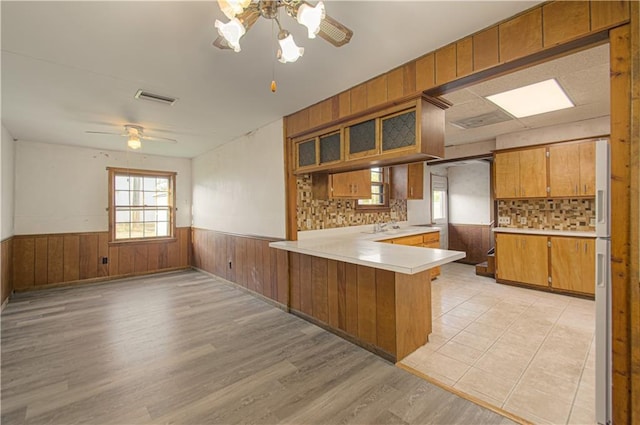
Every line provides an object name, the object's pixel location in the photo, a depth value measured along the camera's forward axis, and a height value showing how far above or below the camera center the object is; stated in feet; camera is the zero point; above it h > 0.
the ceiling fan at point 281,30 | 3.94 +2.84
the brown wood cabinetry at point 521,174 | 14.29 +2.01
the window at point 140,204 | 18.38 +0.58
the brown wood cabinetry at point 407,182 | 16.94 +1.85
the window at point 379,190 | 16.75 +1.36
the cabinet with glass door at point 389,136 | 7.47 +2.26
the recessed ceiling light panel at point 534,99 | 9.18 +4.07
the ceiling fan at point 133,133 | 12.51 +3.60
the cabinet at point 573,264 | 12.68 -2.40
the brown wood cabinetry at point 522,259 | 13.99 -2.40
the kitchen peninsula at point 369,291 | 7.95 -2.56
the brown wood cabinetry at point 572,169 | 12.99 +2.02
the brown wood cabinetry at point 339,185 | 12.67 +1.24
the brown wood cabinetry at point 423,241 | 14.30 -1.50
